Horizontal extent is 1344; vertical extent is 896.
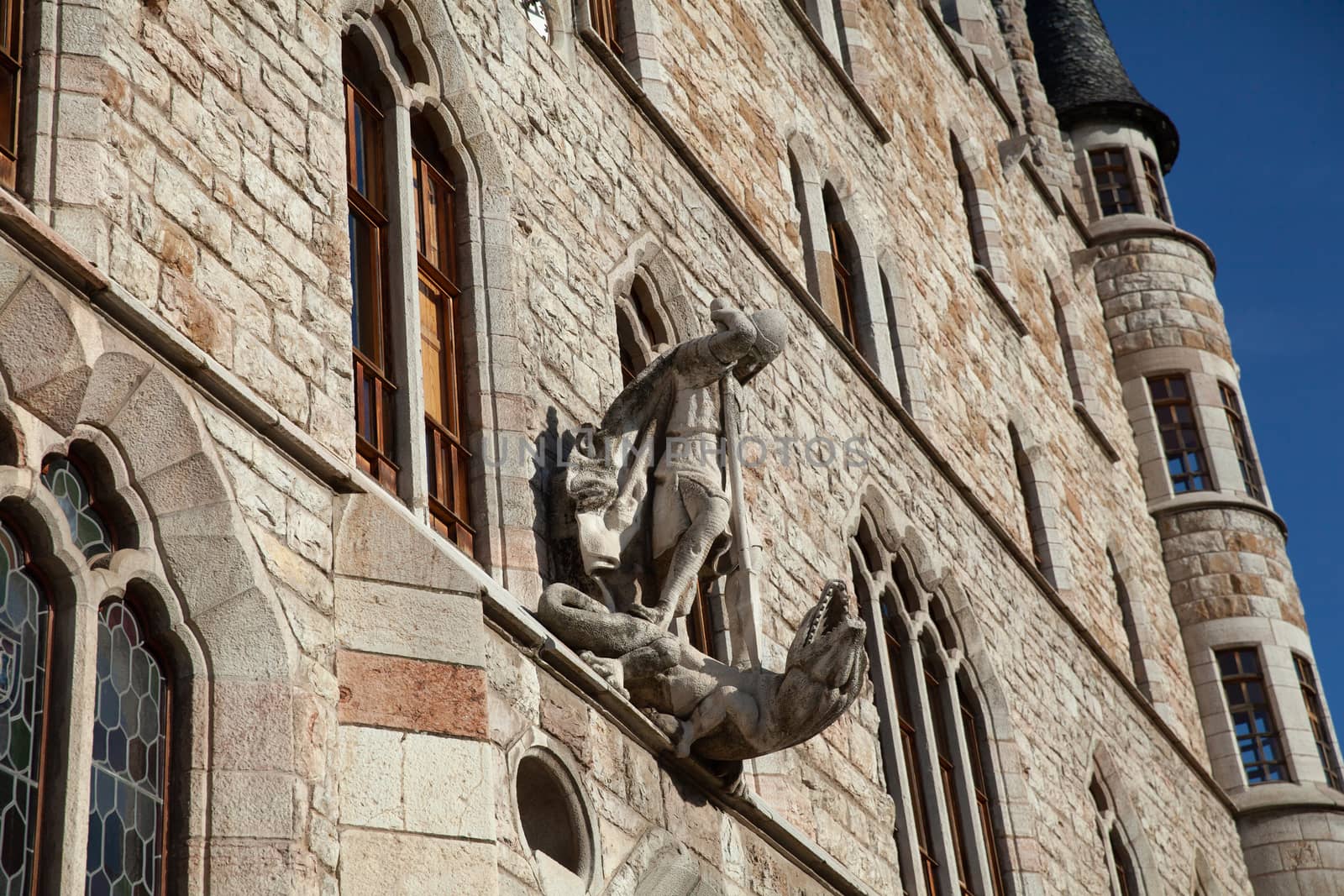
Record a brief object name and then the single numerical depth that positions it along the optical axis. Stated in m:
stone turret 18.08
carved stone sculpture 7.62
